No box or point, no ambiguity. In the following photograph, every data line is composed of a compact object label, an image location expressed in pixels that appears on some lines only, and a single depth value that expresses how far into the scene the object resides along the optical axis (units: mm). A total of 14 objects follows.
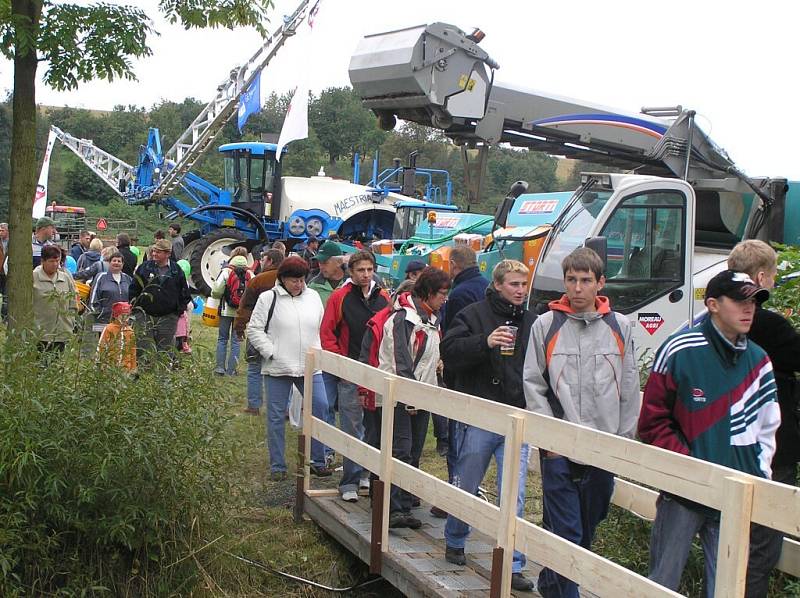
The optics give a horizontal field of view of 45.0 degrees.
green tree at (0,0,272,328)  6383
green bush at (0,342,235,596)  4492
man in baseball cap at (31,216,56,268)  12148
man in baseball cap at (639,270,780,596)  3715
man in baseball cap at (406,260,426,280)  9558
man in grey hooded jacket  4293
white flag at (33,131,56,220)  27531
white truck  9648
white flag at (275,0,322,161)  14727
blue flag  24562
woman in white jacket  7324
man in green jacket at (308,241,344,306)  8758
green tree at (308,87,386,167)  55594
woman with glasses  6086
